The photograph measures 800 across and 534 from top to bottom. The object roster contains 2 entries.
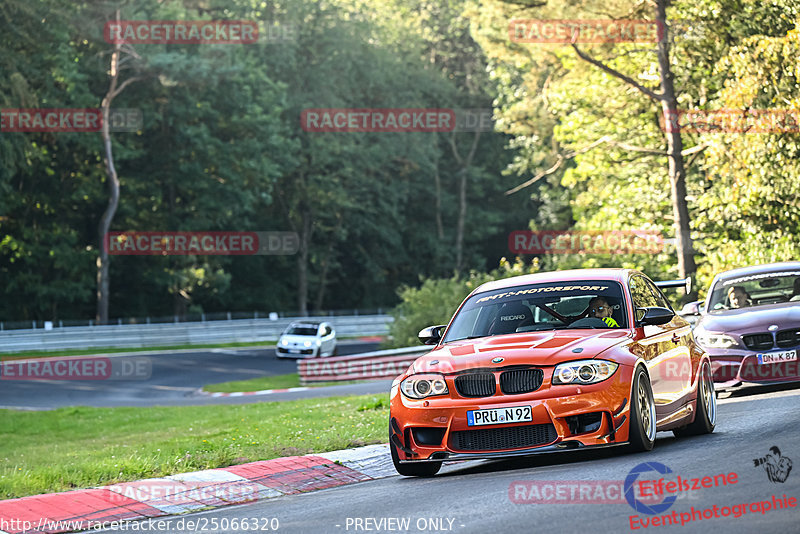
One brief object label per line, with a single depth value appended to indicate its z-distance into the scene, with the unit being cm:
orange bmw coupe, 1775
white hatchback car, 9012
